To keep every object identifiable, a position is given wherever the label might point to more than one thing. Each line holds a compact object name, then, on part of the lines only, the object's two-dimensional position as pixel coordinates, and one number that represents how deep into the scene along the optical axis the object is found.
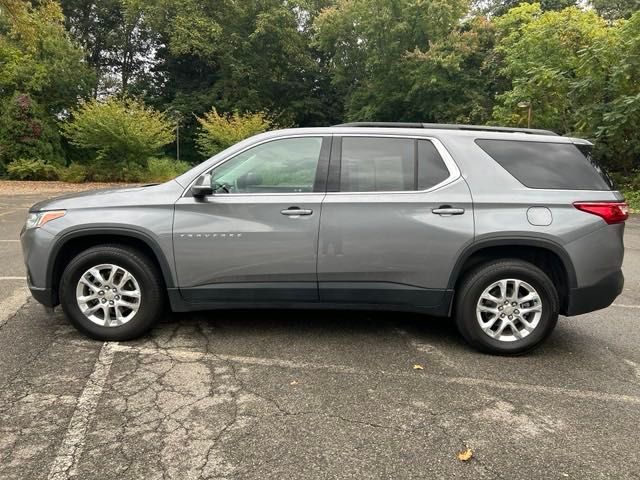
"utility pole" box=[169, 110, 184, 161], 34.00
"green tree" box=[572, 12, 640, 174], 16.11
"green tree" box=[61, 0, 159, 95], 37.97
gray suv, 3.94
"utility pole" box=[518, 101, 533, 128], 19.55
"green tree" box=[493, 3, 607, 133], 19.58
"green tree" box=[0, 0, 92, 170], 25.58
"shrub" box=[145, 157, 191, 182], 24.06
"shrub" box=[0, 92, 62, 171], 25.48
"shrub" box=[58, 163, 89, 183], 23.78
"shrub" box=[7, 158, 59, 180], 24.30
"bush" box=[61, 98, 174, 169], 21.55
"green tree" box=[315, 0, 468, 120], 28.83
